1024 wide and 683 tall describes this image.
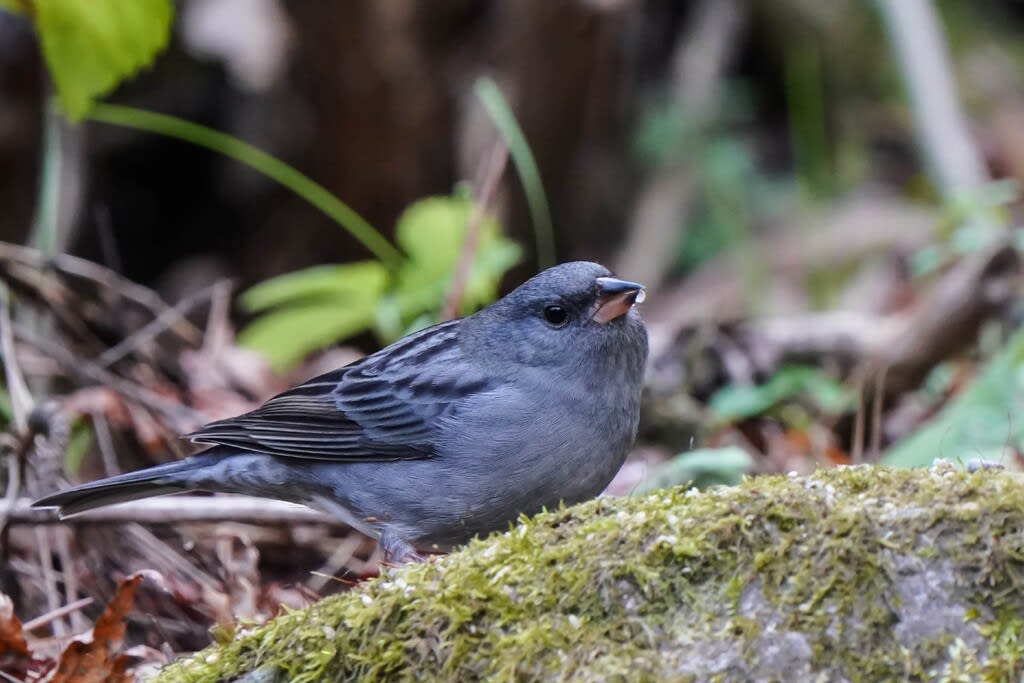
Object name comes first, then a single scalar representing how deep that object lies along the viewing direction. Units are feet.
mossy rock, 15.16
